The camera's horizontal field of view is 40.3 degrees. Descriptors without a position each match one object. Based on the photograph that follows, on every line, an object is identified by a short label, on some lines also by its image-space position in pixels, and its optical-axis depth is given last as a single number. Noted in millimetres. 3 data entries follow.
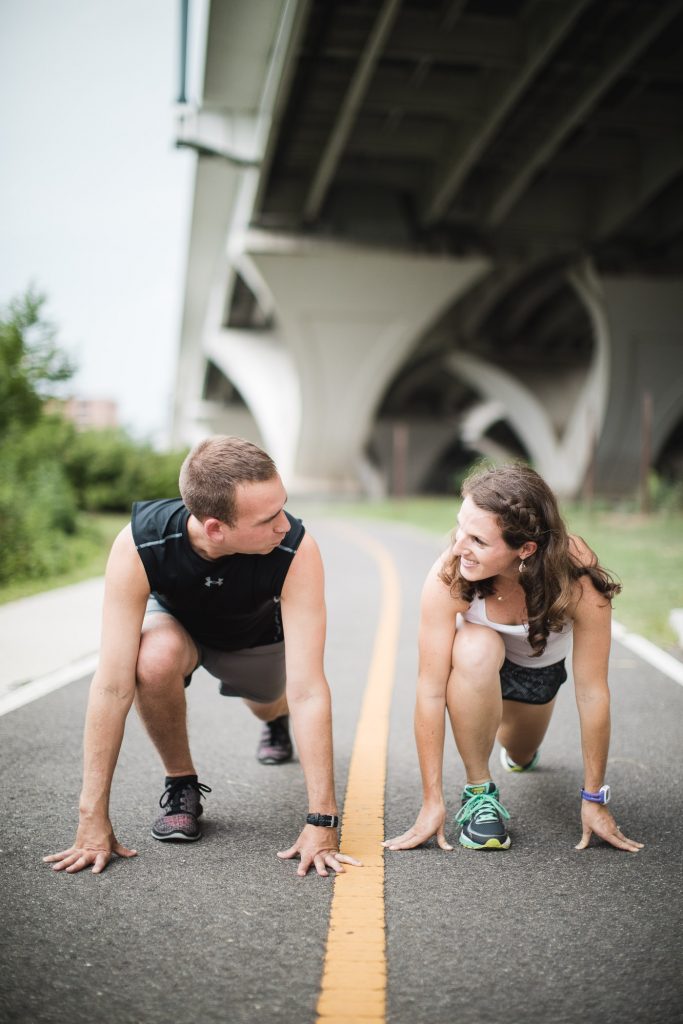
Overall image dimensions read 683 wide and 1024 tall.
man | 2760
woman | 2867
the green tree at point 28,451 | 10875
